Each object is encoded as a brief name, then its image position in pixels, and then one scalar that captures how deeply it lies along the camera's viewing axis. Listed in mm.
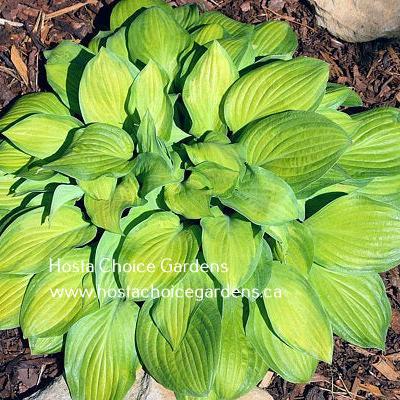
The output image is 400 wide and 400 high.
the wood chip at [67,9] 3412
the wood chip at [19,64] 3260
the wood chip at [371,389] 2844
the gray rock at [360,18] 3258
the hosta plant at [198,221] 2174
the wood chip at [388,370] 2863
